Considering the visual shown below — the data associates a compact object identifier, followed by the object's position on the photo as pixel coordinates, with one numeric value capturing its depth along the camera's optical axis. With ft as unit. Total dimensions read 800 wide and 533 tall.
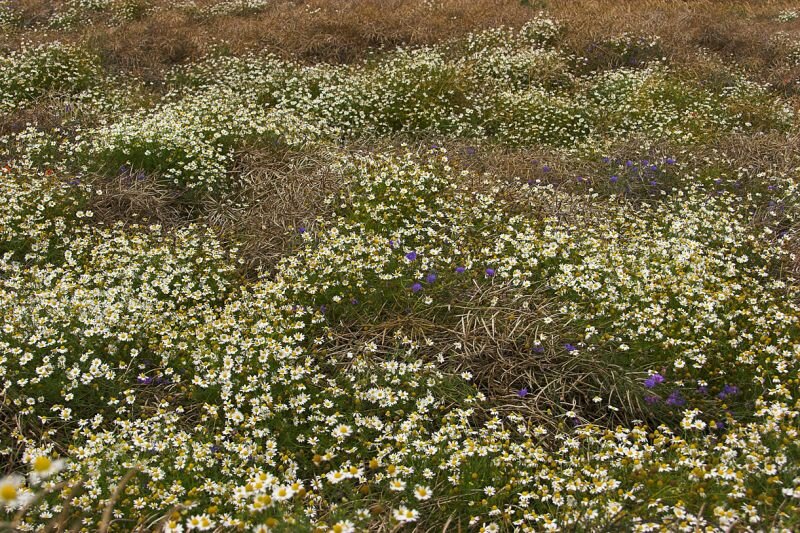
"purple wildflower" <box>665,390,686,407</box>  12.89
